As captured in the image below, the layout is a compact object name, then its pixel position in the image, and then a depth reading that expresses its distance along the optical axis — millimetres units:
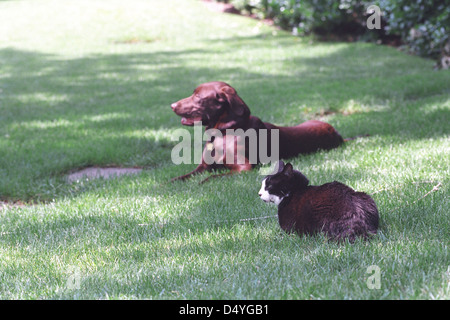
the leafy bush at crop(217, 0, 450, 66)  12375
